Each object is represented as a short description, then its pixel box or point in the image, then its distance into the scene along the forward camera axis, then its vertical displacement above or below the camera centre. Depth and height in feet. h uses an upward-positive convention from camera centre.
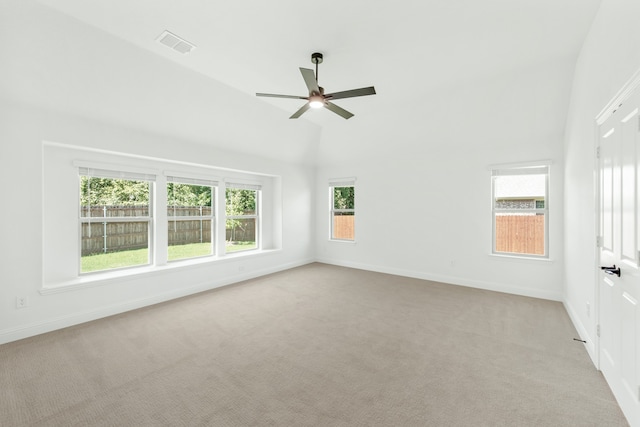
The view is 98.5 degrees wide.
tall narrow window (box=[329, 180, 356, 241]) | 21.70 +0.11
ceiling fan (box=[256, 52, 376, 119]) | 8.79 +4.01
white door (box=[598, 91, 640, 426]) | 5.57 -1.00
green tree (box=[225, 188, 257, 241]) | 18.38 +0.48
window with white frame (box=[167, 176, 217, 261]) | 15.26 -0.29
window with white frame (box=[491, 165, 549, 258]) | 14.47 +0.03
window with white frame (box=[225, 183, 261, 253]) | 18.44 -0.35
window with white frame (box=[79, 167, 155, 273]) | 12.21 -0.32
